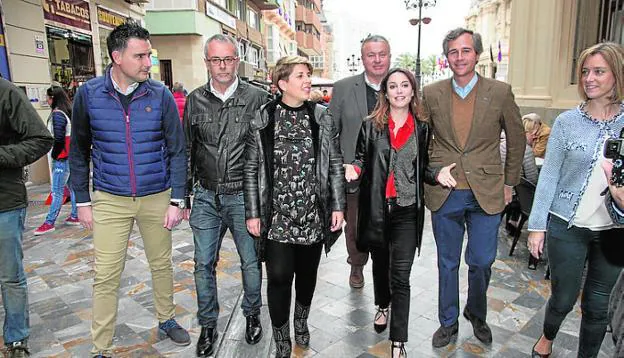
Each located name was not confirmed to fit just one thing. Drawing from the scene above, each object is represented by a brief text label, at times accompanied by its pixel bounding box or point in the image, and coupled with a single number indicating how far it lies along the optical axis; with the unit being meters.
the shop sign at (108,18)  13.59
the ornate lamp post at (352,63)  48.59
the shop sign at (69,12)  10.70
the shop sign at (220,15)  23.51
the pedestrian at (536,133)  6.26
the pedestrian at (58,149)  6.72
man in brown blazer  3.25
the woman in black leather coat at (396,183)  3.17
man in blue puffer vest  3.08
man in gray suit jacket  3.96
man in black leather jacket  3.27
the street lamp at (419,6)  18.62
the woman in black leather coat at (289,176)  3.05
